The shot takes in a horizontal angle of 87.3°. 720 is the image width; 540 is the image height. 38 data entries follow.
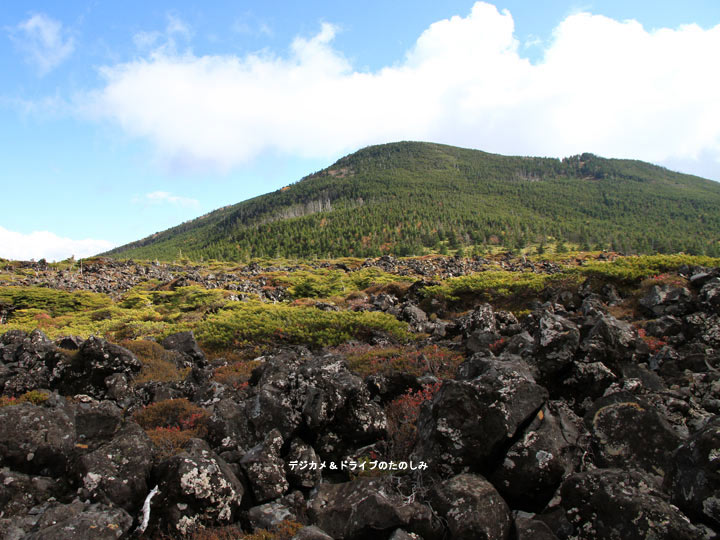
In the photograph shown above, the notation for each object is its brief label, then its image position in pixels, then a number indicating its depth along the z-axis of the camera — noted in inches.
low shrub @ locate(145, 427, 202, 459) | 267.9
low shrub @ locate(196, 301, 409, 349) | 595.5
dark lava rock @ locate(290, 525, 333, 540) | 171.5
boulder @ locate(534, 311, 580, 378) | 296.5
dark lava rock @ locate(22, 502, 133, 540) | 175.6
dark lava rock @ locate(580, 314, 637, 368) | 300.0
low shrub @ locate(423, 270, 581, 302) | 737.0
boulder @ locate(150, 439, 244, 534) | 203.8
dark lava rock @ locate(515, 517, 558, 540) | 165.0
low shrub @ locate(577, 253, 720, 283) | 661.3
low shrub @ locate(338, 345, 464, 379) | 386.0
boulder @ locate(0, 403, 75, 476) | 235.8
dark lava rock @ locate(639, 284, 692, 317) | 435.8
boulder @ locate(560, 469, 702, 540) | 139.9
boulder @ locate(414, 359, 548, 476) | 206.7
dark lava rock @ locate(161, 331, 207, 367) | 547.5
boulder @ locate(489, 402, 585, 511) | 192.4
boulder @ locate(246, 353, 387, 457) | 266.2
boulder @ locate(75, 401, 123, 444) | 279.3
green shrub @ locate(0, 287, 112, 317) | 1029.8
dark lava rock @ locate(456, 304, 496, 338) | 499.5
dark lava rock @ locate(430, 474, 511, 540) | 169.8
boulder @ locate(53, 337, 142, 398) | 392.2
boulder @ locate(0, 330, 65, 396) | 372.5
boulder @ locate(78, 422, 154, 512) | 210.5
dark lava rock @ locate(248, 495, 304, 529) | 212.2
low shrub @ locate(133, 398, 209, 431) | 323.0
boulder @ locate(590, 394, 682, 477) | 190.2
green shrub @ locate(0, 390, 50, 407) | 331.4
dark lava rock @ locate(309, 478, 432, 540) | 175.6
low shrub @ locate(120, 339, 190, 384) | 442.3
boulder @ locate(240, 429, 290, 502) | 227.1
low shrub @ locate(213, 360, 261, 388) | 434.3
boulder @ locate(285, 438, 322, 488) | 241.9
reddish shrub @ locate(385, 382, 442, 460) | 257.1
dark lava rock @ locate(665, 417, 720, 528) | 147.9
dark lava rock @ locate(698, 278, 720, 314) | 379.6
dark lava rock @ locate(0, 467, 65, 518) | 210.0
